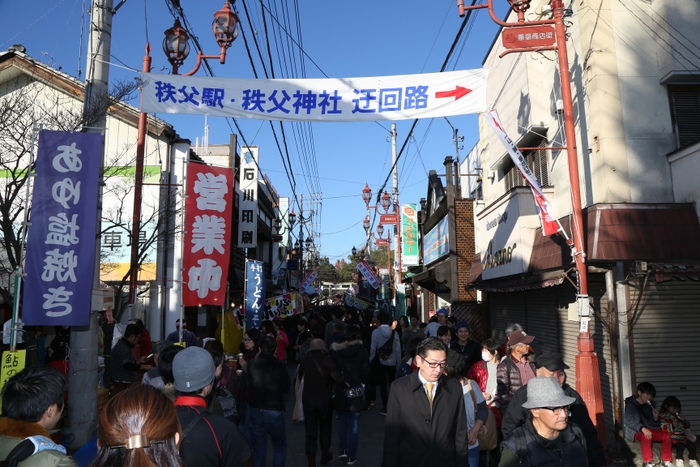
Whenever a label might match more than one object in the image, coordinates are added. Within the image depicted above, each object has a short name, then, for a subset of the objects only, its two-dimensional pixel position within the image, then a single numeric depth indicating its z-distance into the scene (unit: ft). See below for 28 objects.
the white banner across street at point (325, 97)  27.14
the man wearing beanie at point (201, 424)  9.88
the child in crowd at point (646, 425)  22.74
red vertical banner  31.32
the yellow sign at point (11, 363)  18.38
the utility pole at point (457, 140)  105.01
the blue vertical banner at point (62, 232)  20.58
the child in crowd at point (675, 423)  23.21
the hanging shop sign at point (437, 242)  63.79
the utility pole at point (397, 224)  90.38
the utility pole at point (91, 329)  22.85
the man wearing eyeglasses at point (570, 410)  13.01
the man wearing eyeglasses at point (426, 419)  13.65
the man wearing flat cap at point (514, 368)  20.84
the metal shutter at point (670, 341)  27.81
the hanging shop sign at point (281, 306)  62.39
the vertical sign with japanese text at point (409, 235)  88.53
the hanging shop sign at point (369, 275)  92.48
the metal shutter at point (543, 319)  37.14
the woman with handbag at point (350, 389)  24.40
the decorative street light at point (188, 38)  29.68
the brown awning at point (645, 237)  26.68
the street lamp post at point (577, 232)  25.49
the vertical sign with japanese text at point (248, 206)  81.00
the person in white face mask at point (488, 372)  21.62
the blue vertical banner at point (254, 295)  46.14
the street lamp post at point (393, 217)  88.89
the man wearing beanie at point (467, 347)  28.04
